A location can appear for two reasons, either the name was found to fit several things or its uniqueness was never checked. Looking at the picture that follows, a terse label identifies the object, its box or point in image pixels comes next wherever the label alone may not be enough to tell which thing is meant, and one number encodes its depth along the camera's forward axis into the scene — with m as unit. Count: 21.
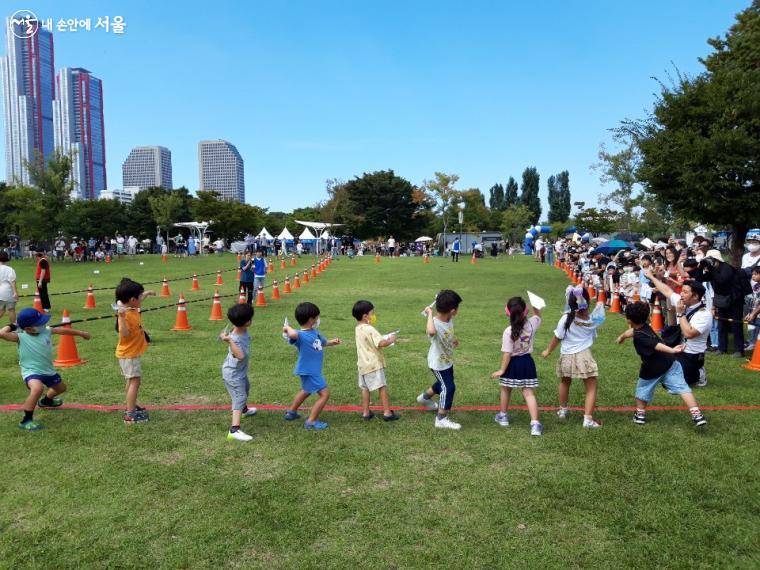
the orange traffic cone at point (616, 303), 14.27
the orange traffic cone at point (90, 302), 15.03
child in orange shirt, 5.82
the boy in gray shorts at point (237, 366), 5.46
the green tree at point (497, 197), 88.69
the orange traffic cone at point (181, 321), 11.64
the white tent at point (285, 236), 46.79
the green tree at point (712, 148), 13.98
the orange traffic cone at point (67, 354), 8.48
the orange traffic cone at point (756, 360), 8.22
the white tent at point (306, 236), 47.40
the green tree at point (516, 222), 74.00
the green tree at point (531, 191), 85.62
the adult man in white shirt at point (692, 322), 6.14
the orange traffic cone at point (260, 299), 15.43
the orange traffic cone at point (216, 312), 12.84
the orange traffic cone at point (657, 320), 10.99
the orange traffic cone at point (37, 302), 10.96
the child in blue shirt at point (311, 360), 5.70
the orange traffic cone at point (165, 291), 17.62
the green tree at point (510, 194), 88.00
